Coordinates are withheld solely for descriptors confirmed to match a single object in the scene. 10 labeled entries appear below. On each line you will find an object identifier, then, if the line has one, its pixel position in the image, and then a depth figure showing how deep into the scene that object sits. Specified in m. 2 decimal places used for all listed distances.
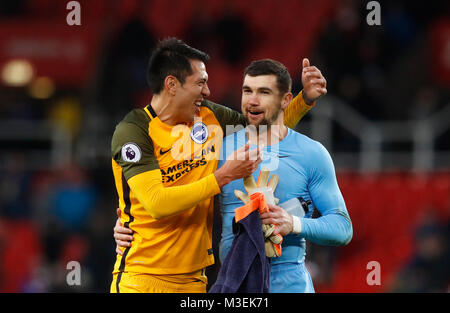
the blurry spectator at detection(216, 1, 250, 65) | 21.64
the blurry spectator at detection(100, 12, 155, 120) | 20.39
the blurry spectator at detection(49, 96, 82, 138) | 21.50
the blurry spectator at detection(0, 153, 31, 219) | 20.28
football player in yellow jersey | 9.09
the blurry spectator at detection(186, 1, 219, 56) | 21.77
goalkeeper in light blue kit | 8.74
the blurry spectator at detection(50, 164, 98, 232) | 18.78
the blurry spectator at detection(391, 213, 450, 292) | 16.17
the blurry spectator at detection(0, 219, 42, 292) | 19.50
